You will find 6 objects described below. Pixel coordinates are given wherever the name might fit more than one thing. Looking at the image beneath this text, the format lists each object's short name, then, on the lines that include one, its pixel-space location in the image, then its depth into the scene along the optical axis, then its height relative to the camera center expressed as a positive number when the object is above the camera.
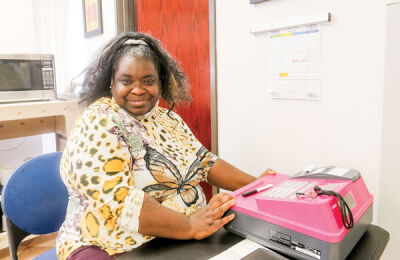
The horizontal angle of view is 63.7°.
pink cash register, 0.74 -0.31
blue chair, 1.14 -0.39
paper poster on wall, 1.20 +0.11
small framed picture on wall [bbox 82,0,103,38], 2.42 +0.59
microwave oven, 2.21 +0.12
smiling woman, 0.90 -0.24
